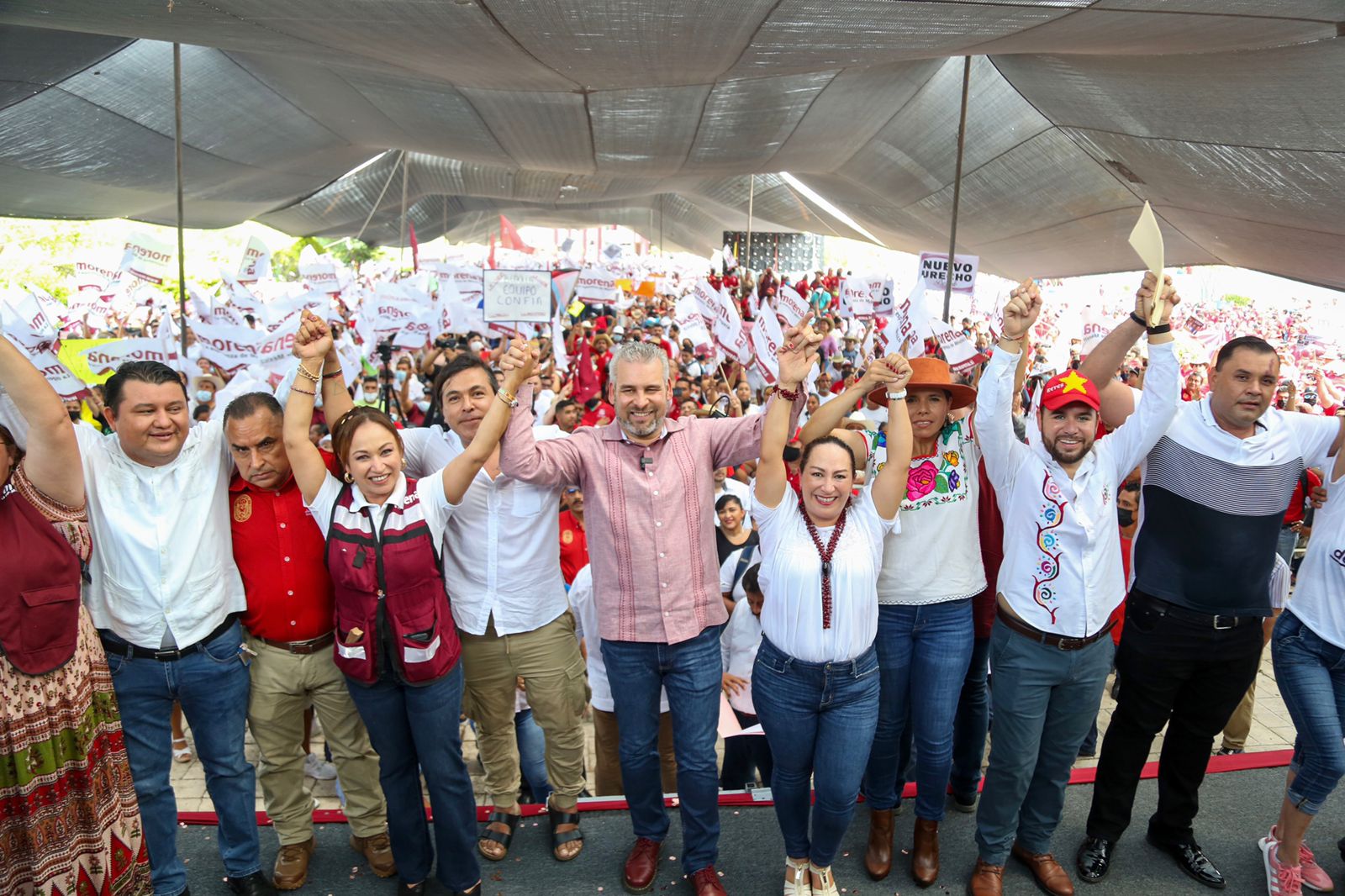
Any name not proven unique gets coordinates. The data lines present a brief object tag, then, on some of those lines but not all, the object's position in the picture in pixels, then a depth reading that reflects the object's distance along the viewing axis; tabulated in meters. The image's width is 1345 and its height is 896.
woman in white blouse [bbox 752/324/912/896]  2.57
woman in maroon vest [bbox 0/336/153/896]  2.29
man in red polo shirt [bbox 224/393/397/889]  2.73
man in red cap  2.67
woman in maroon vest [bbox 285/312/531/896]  2.55
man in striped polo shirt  2.77
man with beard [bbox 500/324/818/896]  2.76
